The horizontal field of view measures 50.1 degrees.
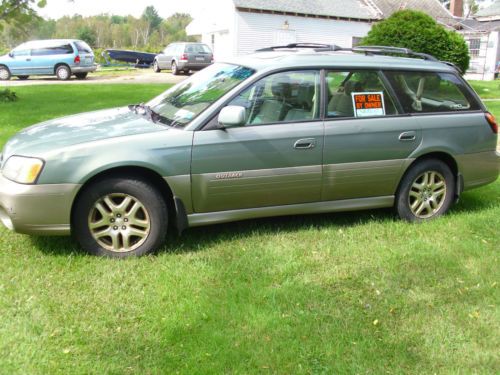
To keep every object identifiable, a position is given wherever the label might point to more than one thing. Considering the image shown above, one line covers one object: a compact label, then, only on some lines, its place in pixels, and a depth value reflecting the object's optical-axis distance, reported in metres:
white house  29.03
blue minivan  22.75
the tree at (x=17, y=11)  13.95
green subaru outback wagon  4.13
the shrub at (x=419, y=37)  15.48
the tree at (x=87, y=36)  55.65
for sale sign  4.96
